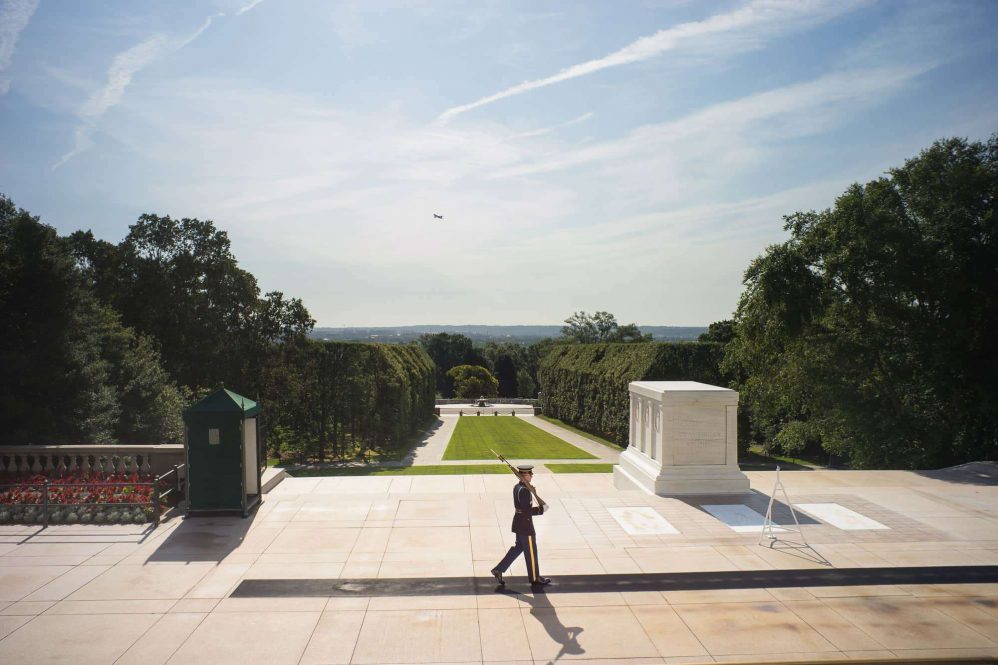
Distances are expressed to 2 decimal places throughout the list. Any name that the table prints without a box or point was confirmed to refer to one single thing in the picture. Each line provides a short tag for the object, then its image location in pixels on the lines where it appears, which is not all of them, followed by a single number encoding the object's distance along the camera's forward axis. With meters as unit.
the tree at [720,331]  75.69
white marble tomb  14.05
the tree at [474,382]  89.56
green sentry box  12.32
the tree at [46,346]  20.09
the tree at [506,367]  108.75
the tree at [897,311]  20.00
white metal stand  11.06
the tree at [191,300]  39.09
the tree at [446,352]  116.49
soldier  8.96
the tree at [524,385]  106.50
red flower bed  12.11
